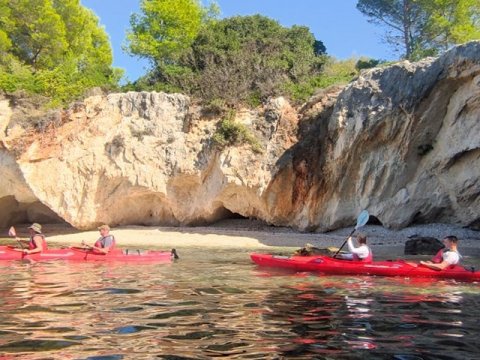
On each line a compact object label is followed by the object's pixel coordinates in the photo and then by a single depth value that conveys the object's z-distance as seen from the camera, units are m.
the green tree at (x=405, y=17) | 31.28
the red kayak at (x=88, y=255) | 12.71
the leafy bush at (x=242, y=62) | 21.66
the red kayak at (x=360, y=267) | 9.98
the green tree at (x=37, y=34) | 27.34
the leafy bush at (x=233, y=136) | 20.00
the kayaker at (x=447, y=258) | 10.09
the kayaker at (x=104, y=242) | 12.86
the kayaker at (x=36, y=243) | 12.68
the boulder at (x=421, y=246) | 14.16
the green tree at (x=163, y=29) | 30.48
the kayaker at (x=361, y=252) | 10.89
